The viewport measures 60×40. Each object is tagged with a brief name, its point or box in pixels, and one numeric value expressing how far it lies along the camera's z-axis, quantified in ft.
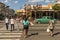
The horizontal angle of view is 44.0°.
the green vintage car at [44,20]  49.88
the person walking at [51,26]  18.64
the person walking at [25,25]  18.02
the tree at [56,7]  78.40
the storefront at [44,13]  80.93
